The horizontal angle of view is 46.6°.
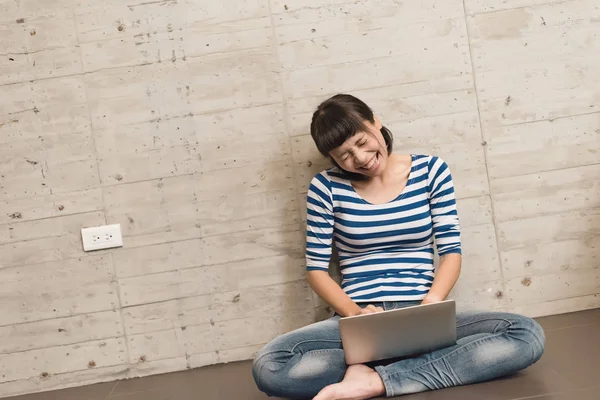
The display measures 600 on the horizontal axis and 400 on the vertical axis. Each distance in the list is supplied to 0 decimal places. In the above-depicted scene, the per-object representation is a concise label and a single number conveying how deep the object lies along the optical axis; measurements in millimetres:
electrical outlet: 2771
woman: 2059
